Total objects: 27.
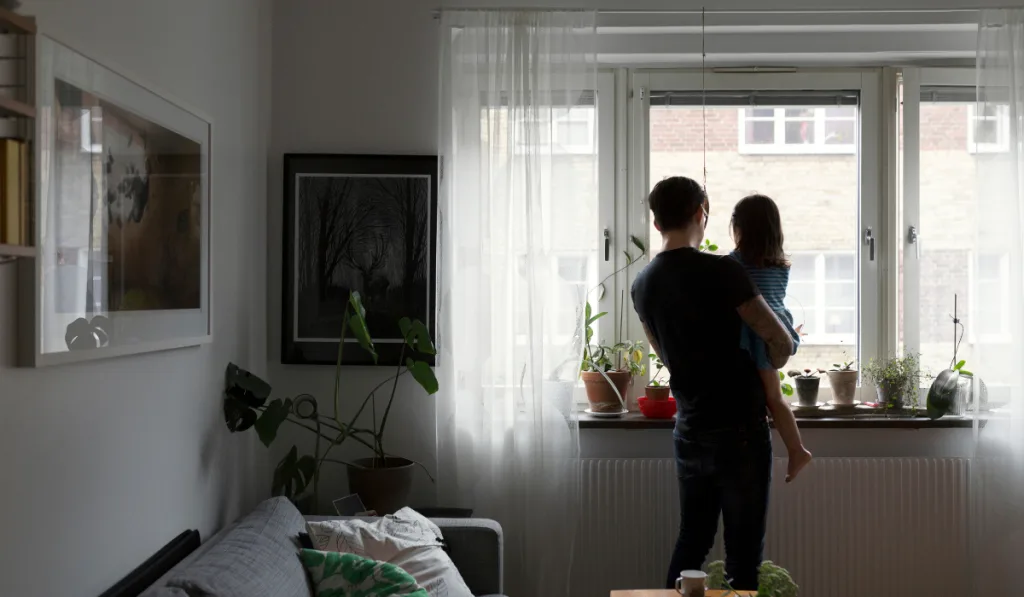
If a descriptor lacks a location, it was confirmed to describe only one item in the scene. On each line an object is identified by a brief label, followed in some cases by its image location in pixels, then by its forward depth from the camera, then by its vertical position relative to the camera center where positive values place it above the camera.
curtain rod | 3.52 +1.09
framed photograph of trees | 3.48 +0.20
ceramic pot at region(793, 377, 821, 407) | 3.58 -0.34
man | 2.66 -0.16
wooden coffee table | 2.52 -0.79
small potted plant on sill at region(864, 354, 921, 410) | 3.58 -0.31
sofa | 2.03 -0.63
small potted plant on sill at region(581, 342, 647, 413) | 3.58 -0.29
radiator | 3.42 -0.80
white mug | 2.35 -0.71
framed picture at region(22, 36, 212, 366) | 1.88 +0.19
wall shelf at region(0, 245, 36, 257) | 1.54 +0.08
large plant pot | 3.11 -0.62
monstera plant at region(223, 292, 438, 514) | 2.99 -0.42
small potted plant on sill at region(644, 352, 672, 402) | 3.51 -0.34
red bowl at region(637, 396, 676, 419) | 3.51 -0.40
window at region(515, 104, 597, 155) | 3.38 +0.61
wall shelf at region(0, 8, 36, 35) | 1.59 +0.48
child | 2.89 +0.14
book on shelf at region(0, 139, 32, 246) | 1.58 +0.18
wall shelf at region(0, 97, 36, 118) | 1.54 +0.32
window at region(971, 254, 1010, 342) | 3.42 +0.01
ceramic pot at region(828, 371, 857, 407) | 3.61 -0.32
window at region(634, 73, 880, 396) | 3.78 +0.55
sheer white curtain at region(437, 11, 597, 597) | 3.37 +0.16
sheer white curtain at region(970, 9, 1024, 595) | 3.36 -0.11
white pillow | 2.53 -0.68
